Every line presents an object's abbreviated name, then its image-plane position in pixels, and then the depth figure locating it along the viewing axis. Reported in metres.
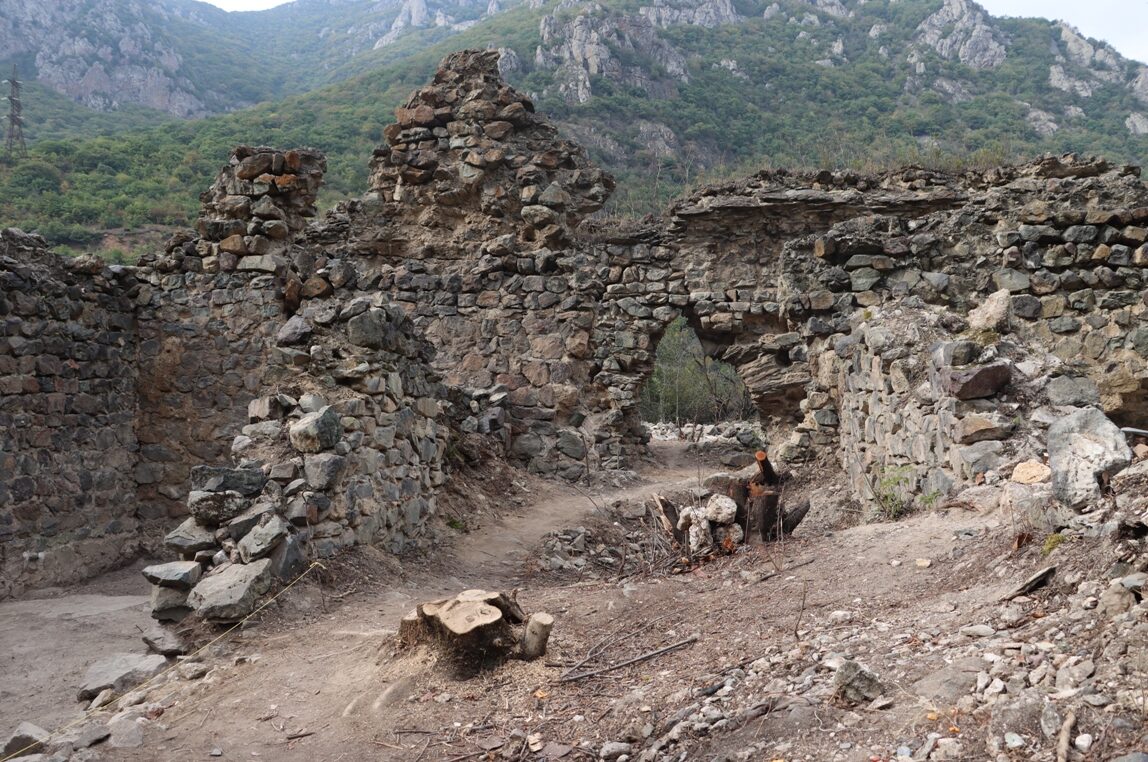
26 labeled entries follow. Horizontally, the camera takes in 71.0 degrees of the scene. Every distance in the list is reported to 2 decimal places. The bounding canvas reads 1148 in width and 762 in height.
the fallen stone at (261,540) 4.59
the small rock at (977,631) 2.55
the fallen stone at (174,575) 4.42
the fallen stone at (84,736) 3.26
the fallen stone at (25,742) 3.25
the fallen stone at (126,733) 3.25
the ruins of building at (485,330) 5.43
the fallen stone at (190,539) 4.66
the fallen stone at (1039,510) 3.15
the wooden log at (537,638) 3.53
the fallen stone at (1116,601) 2.24
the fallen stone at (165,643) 4.15
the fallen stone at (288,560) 4.62
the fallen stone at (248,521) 4.68
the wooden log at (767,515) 5.18
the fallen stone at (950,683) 2.20
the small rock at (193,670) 3.89
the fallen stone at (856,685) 2.31
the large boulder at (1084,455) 3.19
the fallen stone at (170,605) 4.42
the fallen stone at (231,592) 4.30
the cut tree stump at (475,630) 3.45
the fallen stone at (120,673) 3.88
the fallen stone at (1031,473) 4.16
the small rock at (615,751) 2.57
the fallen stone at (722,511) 5.20
